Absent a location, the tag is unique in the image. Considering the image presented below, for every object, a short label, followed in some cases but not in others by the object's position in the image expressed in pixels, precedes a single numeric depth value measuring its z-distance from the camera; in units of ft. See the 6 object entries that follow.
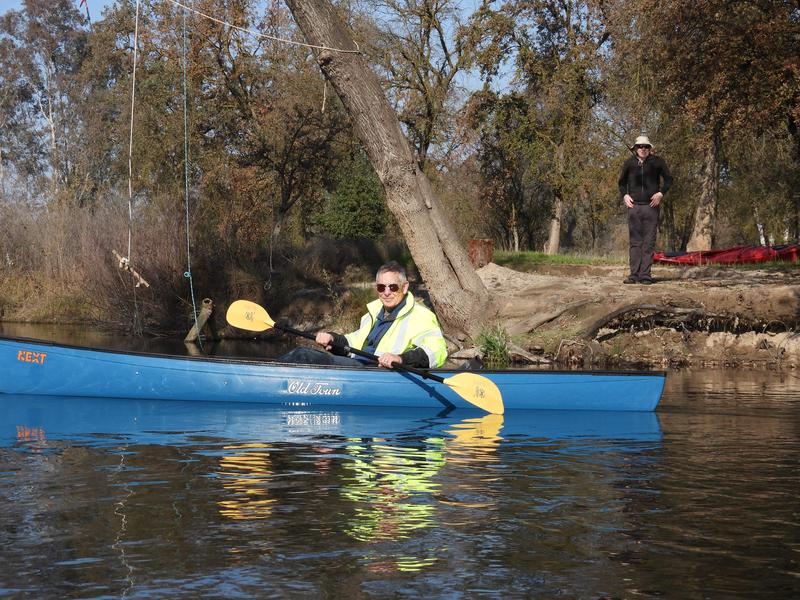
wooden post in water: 58.85
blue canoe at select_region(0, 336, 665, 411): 31.96
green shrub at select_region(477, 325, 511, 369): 48.08
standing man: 45.50
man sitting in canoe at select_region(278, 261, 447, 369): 31.48
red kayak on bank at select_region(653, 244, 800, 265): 74.35
